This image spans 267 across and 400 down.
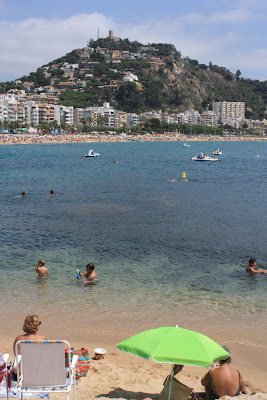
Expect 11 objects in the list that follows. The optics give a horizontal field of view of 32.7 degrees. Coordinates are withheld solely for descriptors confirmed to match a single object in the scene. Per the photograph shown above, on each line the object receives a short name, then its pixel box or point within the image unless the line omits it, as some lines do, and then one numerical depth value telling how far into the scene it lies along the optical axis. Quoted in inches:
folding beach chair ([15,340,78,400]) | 201.5
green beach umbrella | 211.9
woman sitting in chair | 237.0
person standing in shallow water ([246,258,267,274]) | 509.7
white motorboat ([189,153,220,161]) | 2496.9
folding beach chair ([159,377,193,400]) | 226.4
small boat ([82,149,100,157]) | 2672.0
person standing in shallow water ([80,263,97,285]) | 473.4
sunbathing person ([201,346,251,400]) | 222.5
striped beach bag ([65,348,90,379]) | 270.1
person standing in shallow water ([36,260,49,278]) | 485.1
